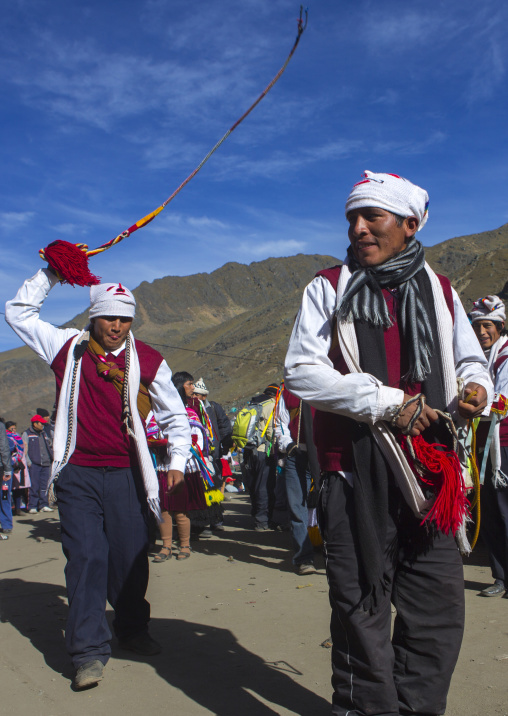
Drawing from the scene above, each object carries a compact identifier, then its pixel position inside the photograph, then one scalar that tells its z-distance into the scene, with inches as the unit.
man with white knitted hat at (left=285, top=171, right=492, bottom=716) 95.3
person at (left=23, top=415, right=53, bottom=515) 558.9
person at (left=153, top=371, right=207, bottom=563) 299.1
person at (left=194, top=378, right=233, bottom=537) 358.3
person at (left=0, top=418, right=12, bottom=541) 410.3
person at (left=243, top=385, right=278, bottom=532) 407.2
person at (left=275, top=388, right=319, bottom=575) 262.5
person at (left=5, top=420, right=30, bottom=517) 513.7
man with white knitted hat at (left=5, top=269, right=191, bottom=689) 156.7
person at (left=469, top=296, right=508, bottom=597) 213.5
